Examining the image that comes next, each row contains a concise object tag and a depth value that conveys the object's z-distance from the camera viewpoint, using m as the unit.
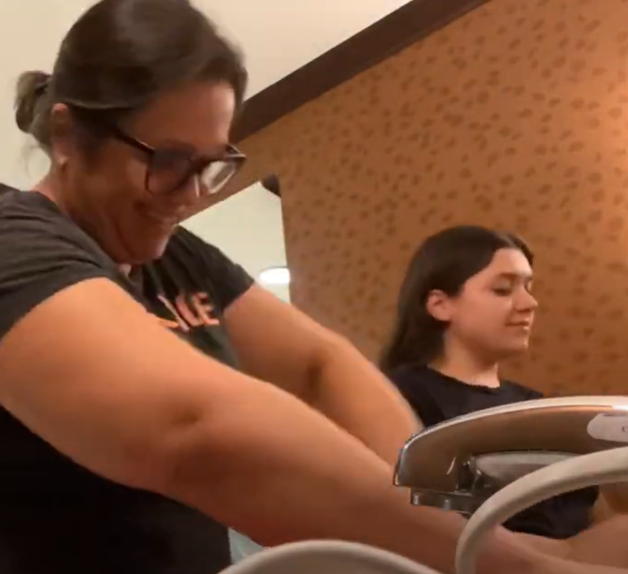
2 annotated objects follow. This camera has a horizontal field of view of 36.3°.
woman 0.49
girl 1.52
